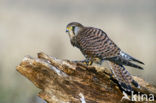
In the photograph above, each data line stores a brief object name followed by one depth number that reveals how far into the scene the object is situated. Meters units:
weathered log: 8.30
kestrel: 8.71
